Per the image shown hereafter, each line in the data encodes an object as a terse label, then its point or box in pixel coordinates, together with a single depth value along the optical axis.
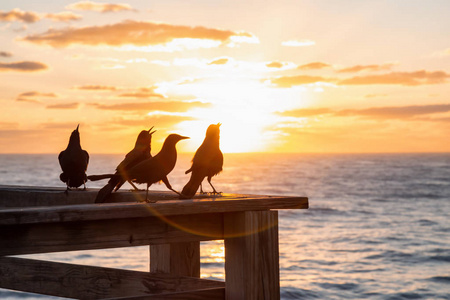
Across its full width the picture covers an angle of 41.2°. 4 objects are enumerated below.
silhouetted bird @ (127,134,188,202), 4.32
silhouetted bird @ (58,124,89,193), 6.88
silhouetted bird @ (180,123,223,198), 4.36
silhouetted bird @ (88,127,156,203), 4.39
